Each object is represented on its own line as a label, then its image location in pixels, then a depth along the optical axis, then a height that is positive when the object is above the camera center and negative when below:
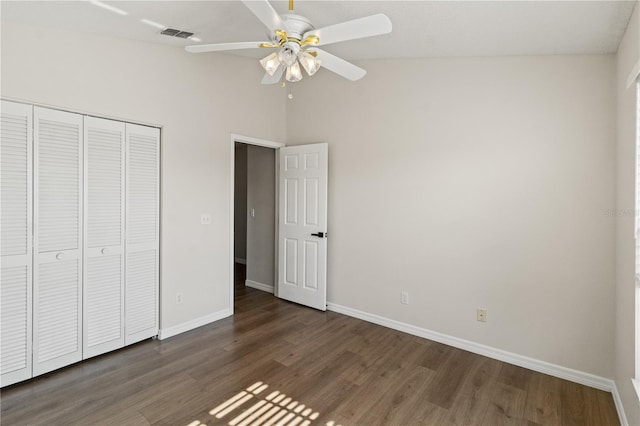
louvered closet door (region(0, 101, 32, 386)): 2.29 -0.23
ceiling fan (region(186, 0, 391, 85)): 1.64 +0.98
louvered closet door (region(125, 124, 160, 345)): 2.97 -0.20
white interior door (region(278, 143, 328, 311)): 3.99 -0.16
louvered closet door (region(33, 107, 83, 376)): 2.45 -0.23
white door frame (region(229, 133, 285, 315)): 3.76 -0.05
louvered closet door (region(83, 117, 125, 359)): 2.71 -0.22
